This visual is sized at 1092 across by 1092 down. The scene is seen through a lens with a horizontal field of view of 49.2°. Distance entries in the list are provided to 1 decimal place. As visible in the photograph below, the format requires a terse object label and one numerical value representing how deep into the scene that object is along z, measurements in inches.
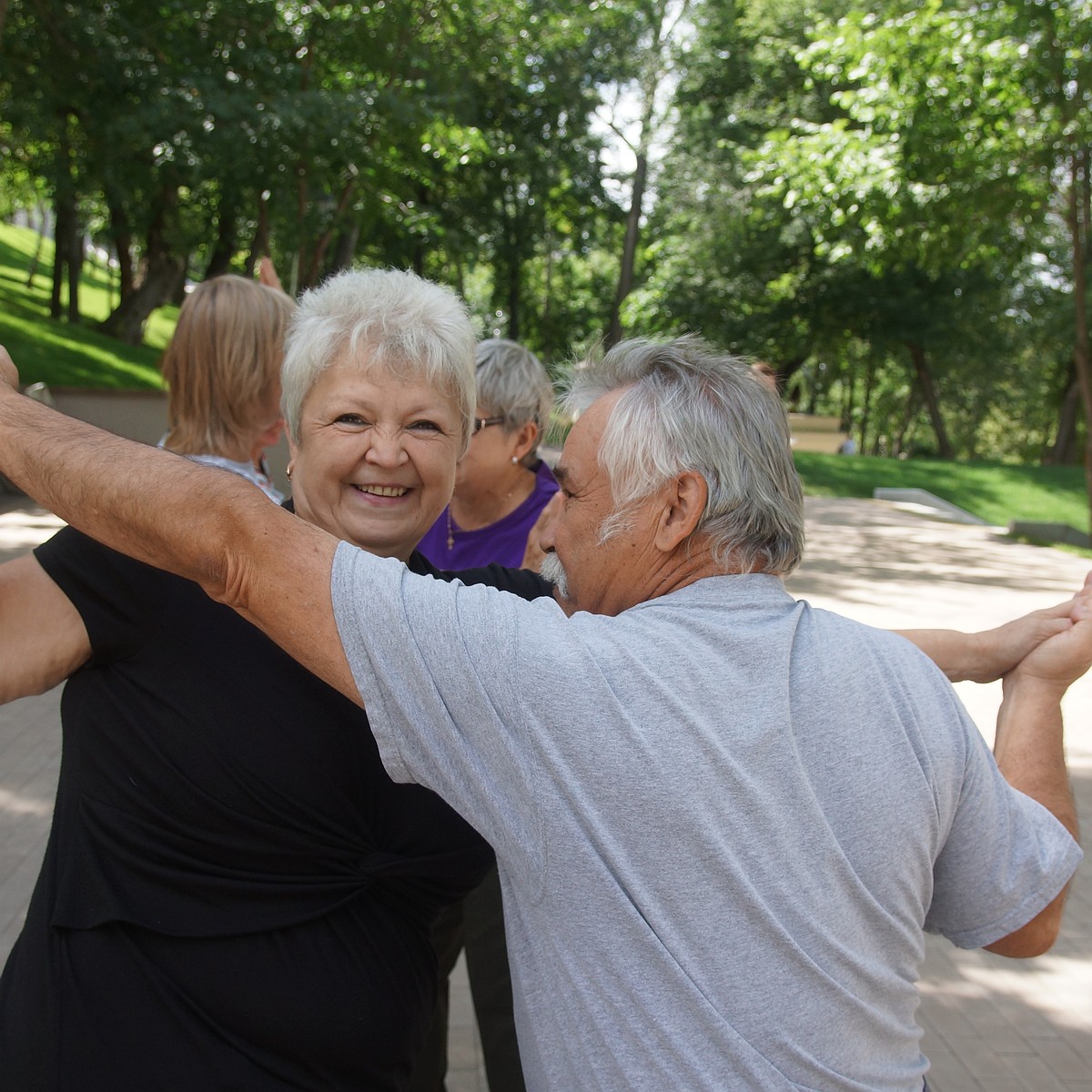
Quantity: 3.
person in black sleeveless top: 63.0
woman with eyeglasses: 142.8
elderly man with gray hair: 51.7
